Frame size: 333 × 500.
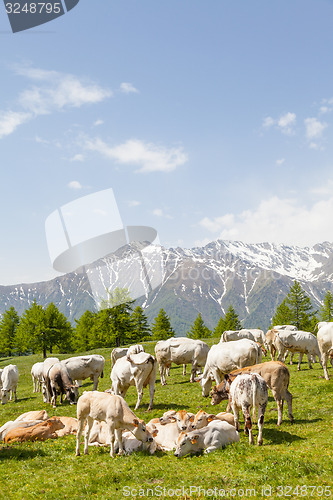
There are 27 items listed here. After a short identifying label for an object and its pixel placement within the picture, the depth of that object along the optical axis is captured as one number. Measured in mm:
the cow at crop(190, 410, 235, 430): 13500
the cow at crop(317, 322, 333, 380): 22766
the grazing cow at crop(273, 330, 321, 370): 28047
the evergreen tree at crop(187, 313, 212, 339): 87881
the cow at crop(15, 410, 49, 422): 17958
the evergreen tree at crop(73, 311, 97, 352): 86625
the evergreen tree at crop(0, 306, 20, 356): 83750
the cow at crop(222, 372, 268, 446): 12273
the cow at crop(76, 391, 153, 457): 12492
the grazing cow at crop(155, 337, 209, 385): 26797
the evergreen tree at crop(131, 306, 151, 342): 79438
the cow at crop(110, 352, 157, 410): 18766
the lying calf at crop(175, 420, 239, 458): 12234
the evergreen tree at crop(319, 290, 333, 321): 88312
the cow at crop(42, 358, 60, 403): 25234
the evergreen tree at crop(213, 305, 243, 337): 87250
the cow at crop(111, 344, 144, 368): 33391
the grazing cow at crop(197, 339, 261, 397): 19391
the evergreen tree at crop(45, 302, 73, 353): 65812
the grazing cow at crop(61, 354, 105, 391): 25797
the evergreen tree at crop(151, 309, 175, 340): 84062
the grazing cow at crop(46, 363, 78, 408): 23330
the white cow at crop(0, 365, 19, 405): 29639
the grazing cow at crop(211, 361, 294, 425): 14273
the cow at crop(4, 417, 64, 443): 15648
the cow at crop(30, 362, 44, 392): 31256
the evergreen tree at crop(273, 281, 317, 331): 83562
